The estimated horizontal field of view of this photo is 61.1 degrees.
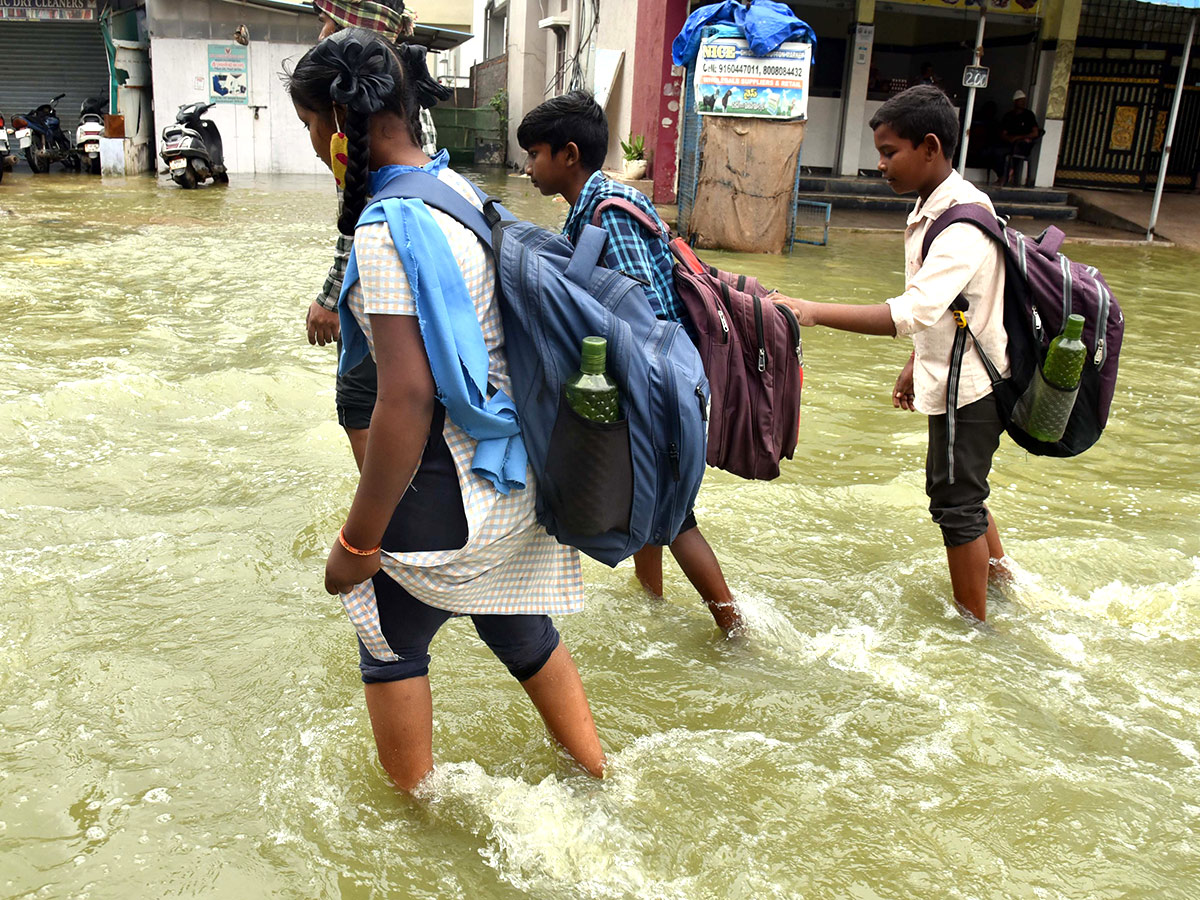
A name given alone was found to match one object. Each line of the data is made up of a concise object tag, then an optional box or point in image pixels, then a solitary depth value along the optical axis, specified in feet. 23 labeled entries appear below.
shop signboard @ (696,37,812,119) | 33.17
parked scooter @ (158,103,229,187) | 50.62
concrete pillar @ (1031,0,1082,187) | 51.39
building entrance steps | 49.37
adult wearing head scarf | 7.36
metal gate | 54.13
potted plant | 52.95
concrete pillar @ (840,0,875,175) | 52.44
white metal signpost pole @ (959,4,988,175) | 39.63
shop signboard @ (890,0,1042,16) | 51.24
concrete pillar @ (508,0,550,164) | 77.77
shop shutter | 70.18
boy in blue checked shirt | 8.47
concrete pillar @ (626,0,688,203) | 49.32
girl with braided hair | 5.77
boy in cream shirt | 9.40
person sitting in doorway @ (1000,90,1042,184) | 51.90
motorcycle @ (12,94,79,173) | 56.90
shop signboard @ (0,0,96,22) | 65.92
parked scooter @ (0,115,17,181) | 52.65
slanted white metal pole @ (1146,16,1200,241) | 38.55
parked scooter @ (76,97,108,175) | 56.95
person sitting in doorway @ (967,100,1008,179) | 53.42
